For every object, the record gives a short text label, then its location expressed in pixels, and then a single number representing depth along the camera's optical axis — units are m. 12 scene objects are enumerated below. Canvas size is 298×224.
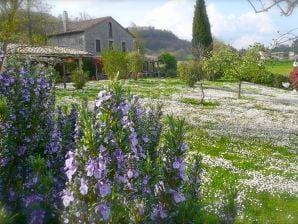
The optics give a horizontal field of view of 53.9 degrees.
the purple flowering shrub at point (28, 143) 3.59
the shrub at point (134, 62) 34.82
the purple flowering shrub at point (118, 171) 2.83
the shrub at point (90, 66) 40.00
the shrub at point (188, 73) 29.60
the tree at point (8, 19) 22.34
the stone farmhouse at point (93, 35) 50.00
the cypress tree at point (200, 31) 55.46
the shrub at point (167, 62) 52.14
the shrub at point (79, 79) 24.75
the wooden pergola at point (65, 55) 32.79
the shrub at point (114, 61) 32.92
